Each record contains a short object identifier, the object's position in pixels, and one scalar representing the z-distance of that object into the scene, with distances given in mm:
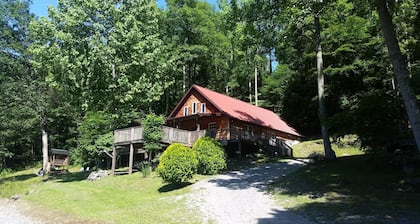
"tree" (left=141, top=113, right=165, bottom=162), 22375
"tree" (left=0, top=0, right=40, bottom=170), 32094
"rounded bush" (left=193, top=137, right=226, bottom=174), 18484
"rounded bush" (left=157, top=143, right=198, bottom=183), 15969
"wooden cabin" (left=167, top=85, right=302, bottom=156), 26797
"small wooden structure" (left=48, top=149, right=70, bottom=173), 38125
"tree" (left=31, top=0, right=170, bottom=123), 27531
